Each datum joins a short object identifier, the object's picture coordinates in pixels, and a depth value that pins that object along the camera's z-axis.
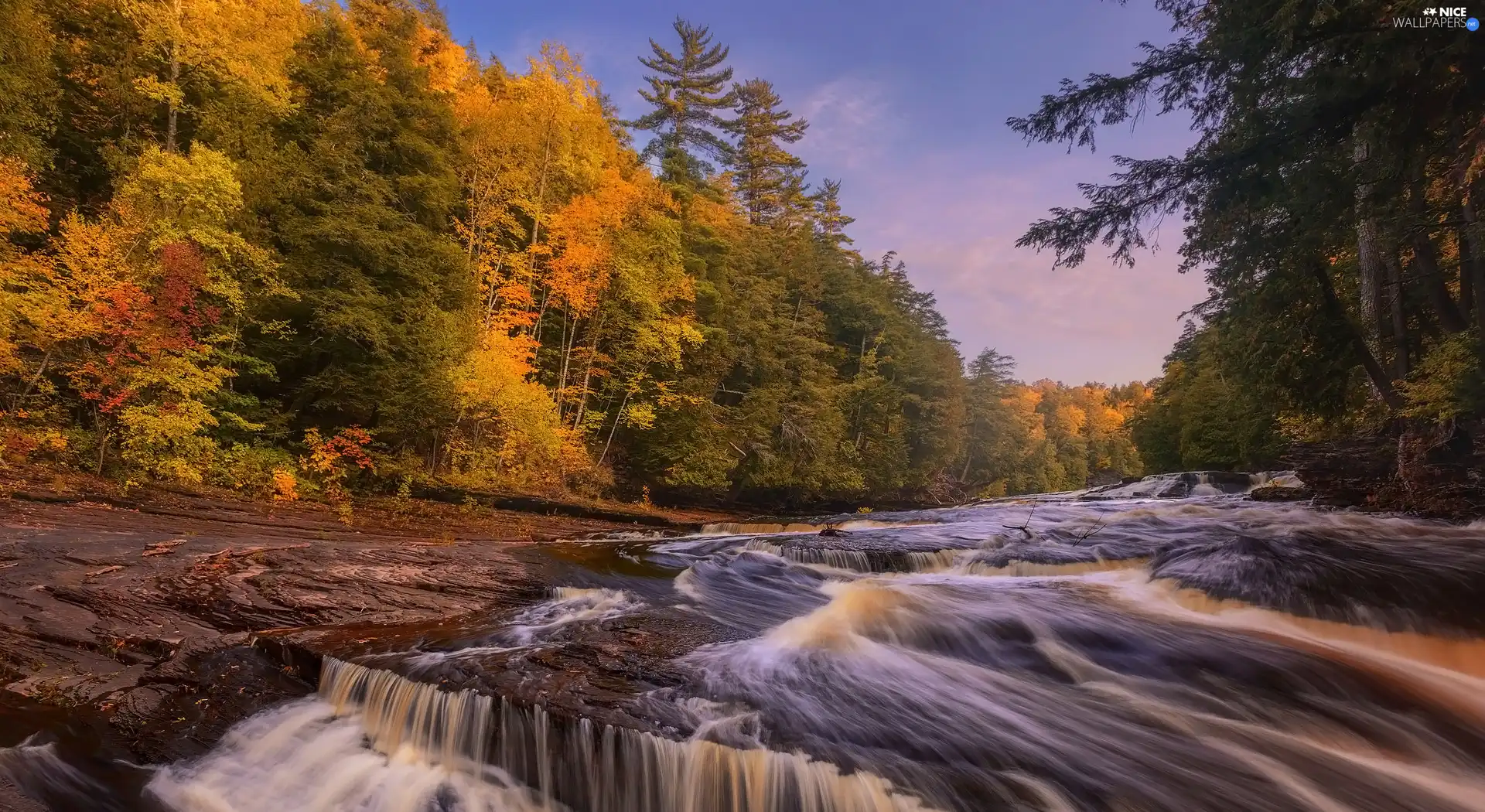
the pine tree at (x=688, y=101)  28.73
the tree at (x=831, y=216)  38.62
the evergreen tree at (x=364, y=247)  11.91
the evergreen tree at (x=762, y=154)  32.50
